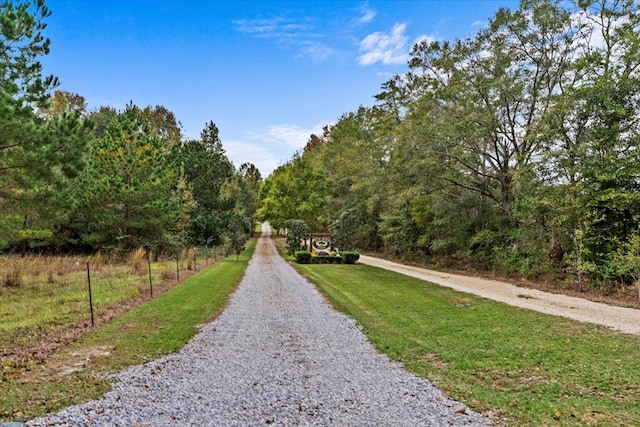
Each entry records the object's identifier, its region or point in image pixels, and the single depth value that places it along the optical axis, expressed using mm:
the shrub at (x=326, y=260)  23766
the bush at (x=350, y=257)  23777
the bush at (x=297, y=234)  27781
